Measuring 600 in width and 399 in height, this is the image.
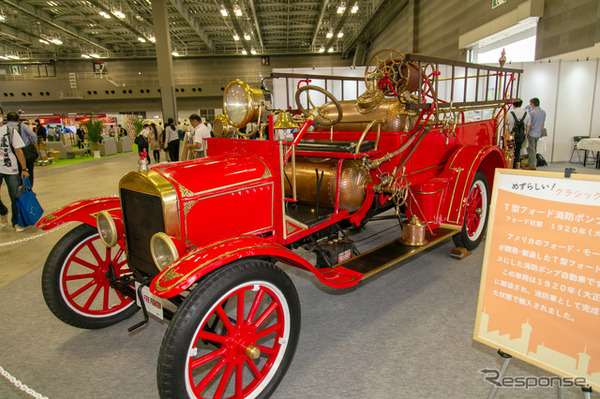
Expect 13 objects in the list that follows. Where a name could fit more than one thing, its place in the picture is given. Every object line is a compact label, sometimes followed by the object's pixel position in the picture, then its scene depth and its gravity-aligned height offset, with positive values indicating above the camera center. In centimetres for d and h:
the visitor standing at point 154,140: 1247 -35
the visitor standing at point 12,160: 496 -38
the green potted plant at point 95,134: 1611 -13
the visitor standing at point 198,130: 620 -2
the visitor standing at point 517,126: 748 -11
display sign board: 140 -64
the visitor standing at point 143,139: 1105 -27
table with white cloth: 845 -64
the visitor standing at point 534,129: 811 -20
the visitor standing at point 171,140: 1008 -31
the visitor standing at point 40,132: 1585 +3
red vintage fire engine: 177 -60
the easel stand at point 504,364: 166 -112
